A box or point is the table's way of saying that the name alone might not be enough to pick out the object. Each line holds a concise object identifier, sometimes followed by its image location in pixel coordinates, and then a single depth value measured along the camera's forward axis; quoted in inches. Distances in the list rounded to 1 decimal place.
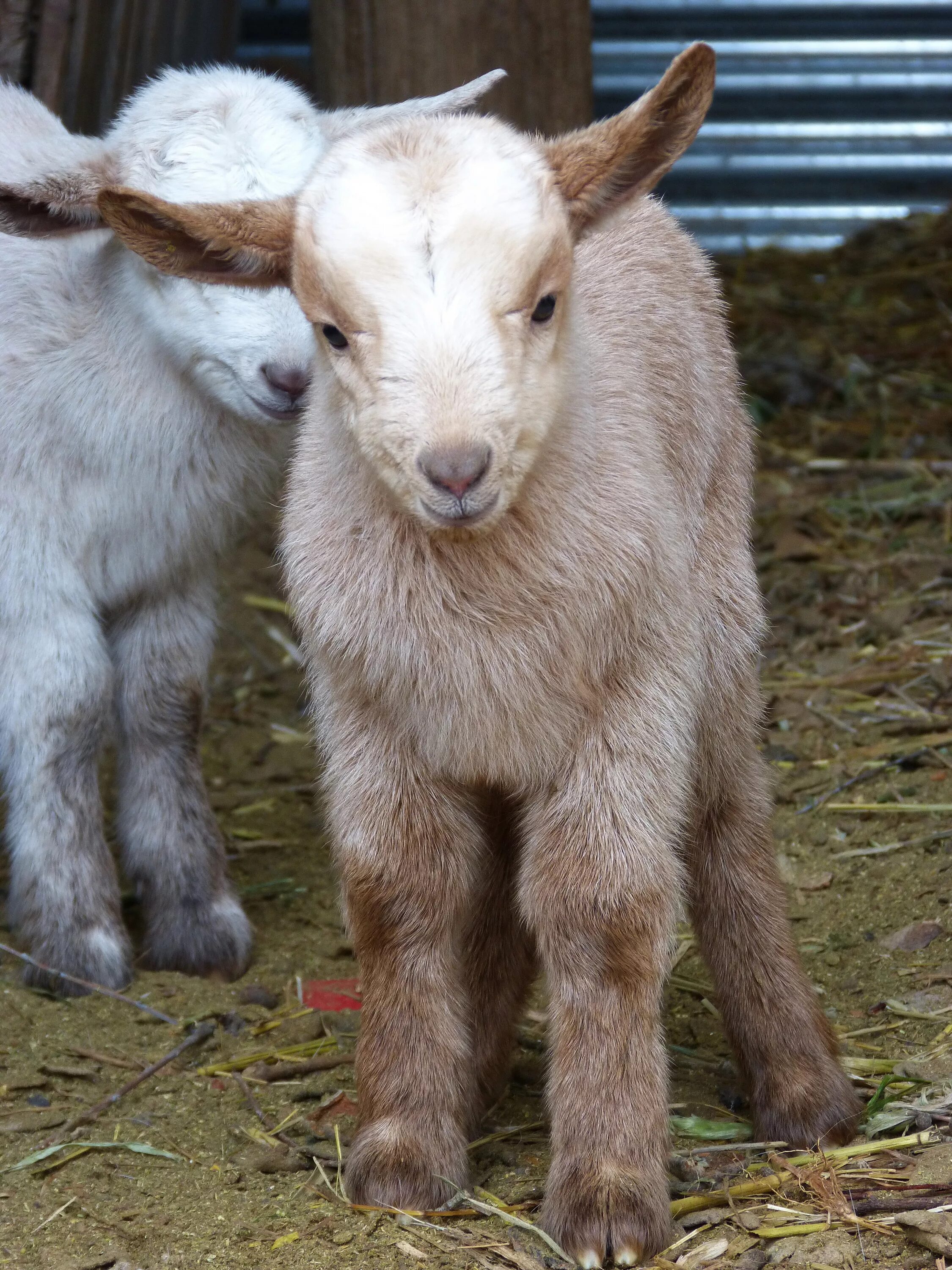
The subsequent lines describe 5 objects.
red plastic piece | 180.5
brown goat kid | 115.2
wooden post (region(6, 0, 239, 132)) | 218.1
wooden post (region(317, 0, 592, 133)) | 237.9
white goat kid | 173.6
